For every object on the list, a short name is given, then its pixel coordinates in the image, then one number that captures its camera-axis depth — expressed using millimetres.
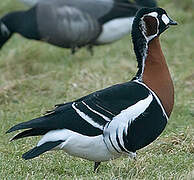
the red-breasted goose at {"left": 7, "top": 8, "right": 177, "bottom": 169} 7766
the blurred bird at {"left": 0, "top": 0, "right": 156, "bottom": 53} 17453
